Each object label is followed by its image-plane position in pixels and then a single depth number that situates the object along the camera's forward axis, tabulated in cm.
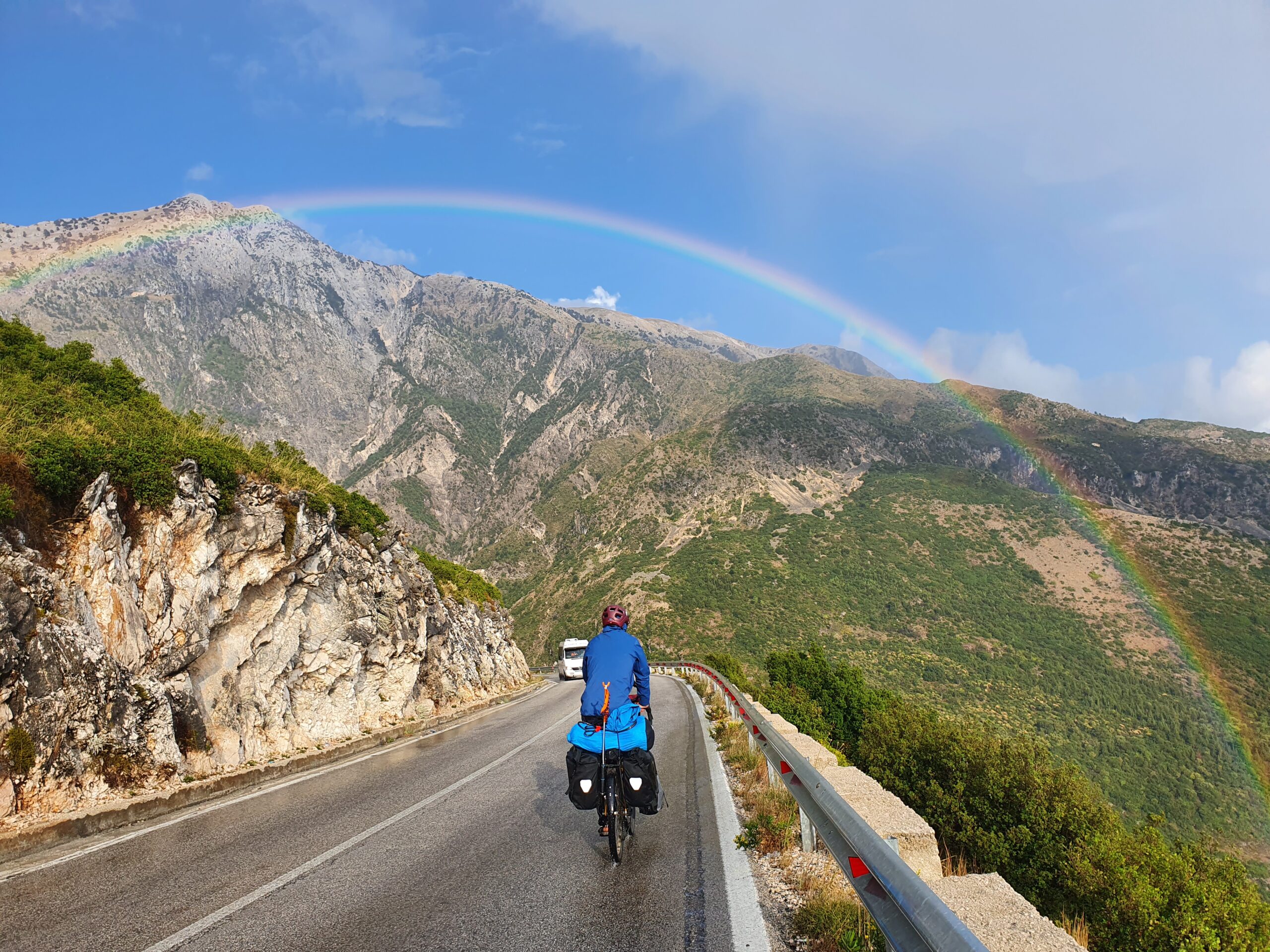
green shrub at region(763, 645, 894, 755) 3045
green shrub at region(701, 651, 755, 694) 3155
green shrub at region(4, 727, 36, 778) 688
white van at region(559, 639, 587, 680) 4772
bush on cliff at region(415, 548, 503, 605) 3350
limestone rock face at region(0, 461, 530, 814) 765
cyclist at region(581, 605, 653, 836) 608
